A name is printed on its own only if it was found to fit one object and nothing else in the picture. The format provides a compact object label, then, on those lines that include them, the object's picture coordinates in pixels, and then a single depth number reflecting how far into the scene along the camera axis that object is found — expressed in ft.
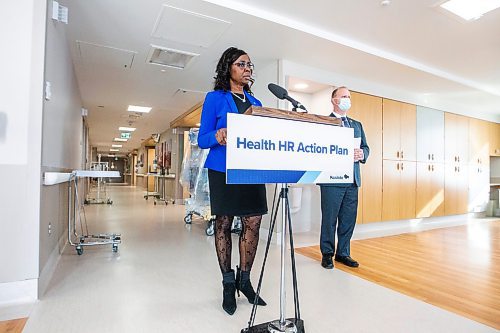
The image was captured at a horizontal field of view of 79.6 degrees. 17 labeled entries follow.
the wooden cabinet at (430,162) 16.98
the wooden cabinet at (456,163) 18.48
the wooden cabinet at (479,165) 20.10
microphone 4.55
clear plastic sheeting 13.99
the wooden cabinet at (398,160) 15.49
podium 3.64
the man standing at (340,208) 9.18
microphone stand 4.29
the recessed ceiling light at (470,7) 8.86
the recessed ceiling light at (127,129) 34.33
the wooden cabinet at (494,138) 21.52
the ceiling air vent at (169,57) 12.13
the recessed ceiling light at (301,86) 14.06
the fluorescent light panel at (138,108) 22.91
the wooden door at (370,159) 14.51
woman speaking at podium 5.52
